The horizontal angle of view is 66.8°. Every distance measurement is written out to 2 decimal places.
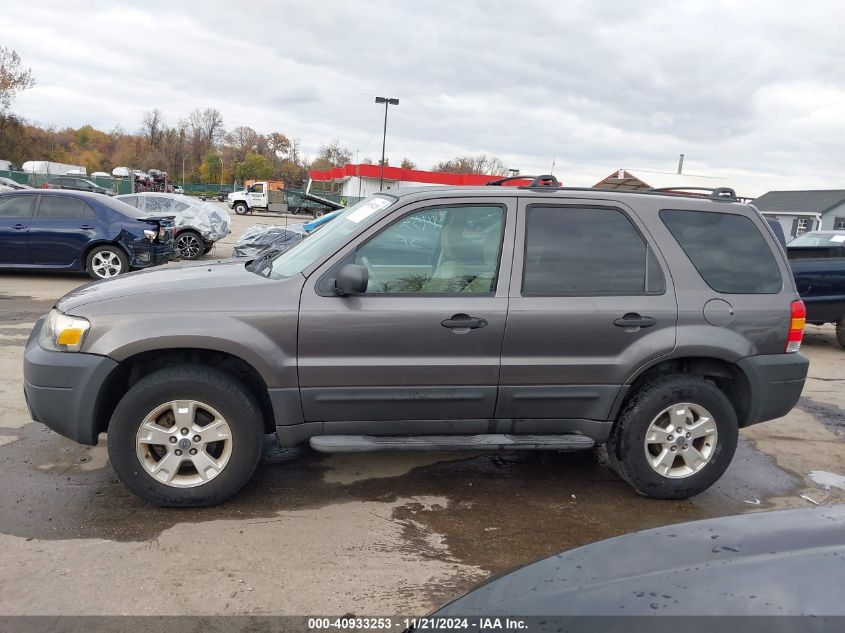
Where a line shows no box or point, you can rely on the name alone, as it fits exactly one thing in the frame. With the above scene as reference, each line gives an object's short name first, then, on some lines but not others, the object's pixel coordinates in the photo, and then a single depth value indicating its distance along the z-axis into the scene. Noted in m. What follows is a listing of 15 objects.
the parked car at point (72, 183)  36.85
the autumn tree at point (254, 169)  91.38
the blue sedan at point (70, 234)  11.06
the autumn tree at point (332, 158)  97.76
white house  45.72
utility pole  31.42
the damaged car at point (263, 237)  11.00
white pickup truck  44.38
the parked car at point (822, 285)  9.23
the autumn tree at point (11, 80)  45.53
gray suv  3.57
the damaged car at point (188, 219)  15.07
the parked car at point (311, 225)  11.19
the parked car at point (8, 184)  30.39
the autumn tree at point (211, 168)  94.69
